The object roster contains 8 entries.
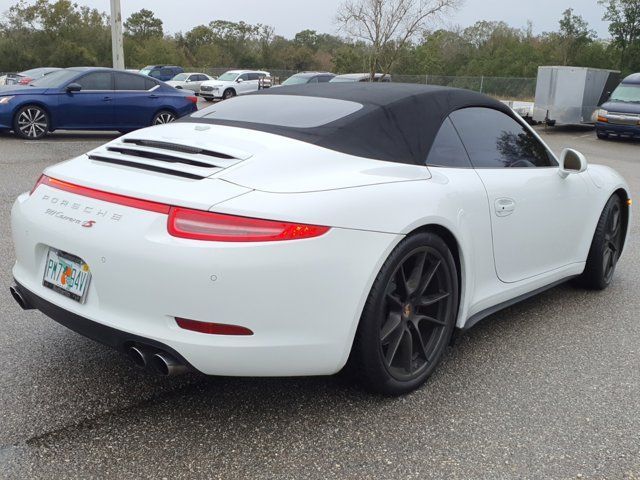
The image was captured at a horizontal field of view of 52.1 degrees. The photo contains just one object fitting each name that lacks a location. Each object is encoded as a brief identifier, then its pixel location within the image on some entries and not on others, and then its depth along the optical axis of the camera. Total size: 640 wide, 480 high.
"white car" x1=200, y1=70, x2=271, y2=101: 31.86
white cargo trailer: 21.25
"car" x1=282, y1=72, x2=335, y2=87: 25.80
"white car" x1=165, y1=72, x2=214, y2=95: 34.25
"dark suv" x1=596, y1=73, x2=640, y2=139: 18.56
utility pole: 19.52
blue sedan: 12.12
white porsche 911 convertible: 2.41
